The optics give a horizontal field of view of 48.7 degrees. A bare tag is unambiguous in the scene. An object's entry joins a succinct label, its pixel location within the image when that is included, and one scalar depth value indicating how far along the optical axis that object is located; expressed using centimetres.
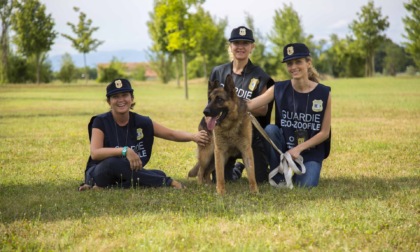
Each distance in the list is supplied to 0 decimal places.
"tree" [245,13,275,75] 6444
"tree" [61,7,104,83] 6438
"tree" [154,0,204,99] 3145
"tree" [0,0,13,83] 6028
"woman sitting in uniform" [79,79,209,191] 624
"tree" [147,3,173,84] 5350
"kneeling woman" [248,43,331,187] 649
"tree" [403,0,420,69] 5300
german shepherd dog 582
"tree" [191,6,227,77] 5447
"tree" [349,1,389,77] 6612
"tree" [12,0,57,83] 6031
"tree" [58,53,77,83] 7350
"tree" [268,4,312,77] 5906
